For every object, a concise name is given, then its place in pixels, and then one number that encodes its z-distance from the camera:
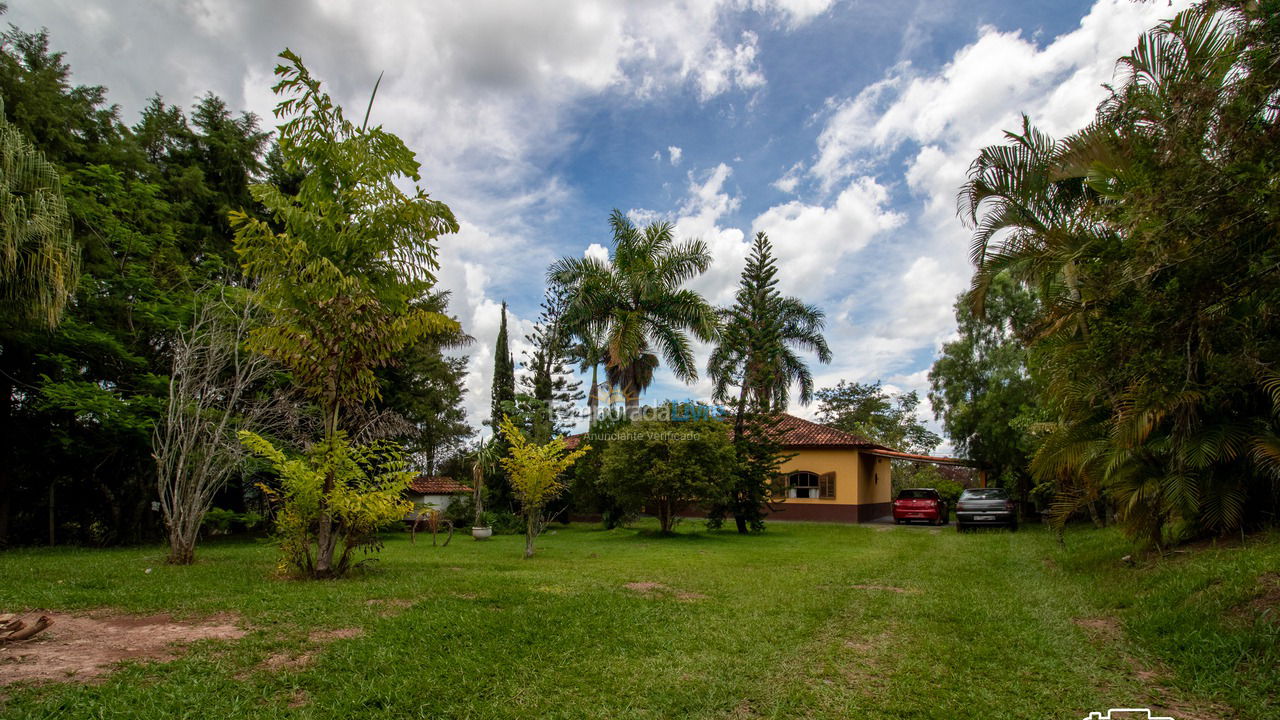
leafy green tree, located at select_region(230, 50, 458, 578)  8.30
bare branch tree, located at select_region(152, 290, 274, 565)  10.38
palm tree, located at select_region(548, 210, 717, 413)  19.80
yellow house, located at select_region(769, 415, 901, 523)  23.73
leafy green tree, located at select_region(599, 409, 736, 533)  16.72
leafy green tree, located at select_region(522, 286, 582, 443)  24.34
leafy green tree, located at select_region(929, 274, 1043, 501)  20.38
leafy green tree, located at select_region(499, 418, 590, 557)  12.34
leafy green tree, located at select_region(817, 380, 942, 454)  41.59
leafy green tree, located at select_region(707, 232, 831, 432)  19.09
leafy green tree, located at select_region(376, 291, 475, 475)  21.50
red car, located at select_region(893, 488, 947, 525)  21.28
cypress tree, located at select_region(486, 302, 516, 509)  25.52
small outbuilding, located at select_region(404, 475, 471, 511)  22.50
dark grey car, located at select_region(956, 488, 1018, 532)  17.95
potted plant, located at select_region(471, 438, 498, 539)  18.28
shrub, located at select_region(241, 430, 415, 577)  8.06
